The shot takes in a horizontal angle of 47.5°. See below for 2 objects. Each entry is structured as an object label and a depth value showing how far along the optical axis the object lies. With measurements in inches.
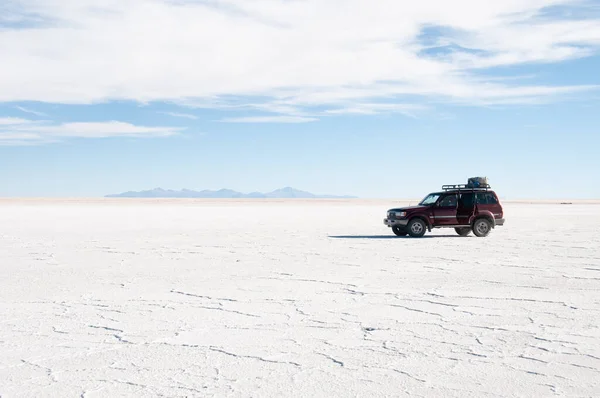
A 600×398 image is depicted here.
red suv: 952.3
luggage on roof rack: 989.8
